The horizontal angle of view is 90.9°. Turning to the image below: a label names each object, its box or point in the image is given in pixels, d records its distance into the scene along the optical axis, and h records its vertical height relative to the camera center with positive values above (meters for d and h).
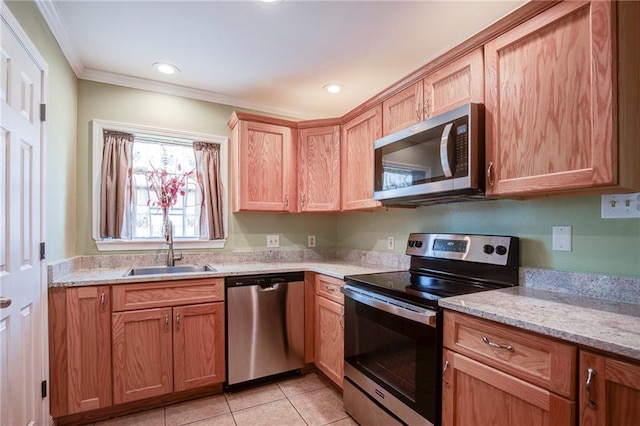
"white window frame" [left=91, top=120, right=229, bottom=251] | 2.46 +0.28
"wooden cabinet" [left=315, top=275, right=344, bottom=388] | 2.21 -0.87
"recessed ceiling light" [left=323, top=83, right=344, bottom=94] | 2.70 +1.08
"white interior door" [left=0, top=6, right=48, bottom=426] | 1.35 -0.11
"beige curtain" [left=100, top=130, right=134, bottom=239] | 2.47 +0.22
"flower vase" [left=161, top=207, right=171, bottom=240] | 2.63 -0.08
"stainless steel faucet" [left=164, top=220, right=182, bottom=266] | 2.57 -0.24
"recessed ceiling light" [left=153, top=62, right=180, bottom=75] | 2.35 +1.10
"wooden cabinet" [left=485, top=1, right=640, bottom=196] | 1.16 +0.45
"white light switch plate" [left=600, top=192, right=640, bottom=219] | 1.31 +0.02
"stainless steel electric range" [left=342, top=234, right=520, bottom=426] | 1.47 -0.58
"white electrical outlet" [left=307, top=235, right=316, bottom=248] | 3.27 -0.31
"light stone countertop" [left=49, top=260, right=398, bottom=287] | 1.98 -0.44
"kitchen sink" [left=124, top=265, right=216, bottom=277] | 2.49 -0.47
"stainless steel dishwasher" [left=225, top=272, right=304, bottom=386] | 2.32 -0.87
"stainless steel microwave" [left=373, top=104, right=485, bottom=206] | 1.58 +0.29
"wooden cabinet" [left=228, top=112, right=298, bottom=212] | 2.71 +0.42
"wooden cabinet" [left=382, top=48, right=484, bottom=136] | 1.63 +0.69
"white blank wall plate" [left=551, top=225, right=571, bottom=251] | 1.53 -0.13
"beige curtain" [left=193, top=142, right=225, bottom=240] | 2.82 +0.18
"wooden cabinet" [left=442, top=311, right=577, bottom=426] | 1.02 -0.61
